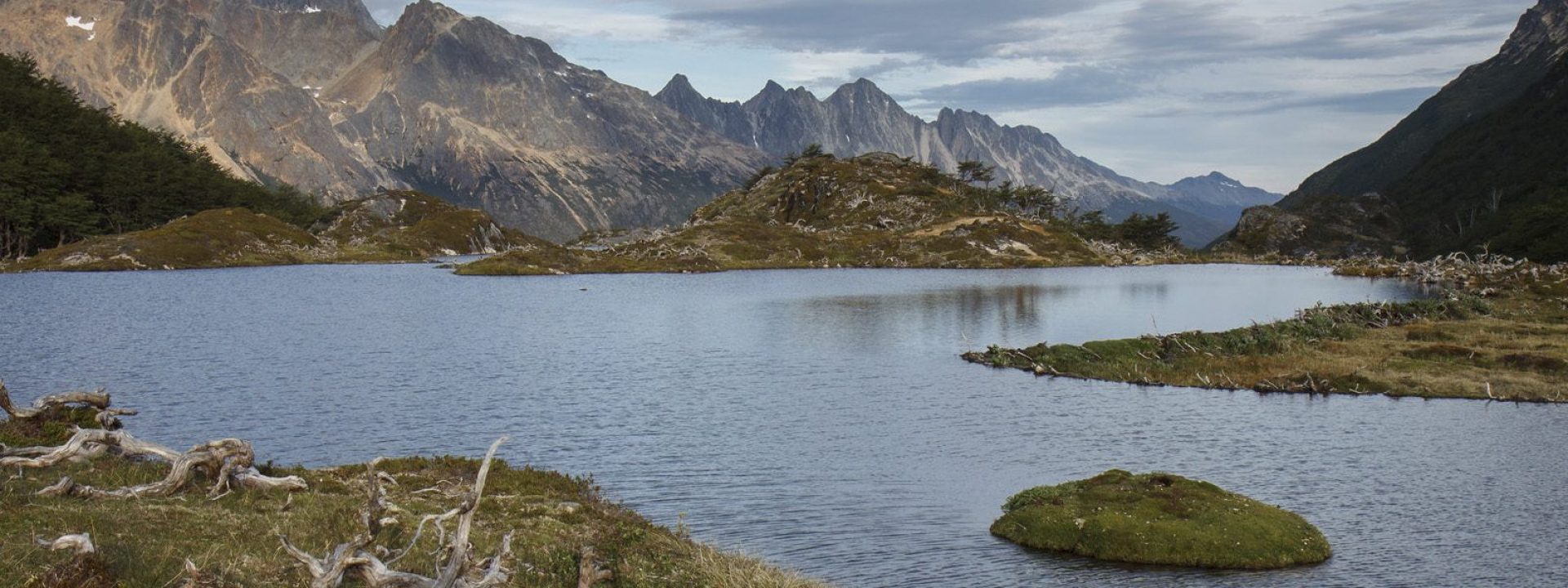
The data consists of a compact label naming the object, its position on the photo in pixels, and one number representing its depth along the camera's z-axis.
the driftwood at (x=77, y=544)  20.20
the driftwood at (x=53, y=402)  37.84
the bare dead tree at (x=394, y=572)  20.56
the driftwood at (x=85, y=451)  31.44
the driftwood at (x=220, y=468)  30.52
